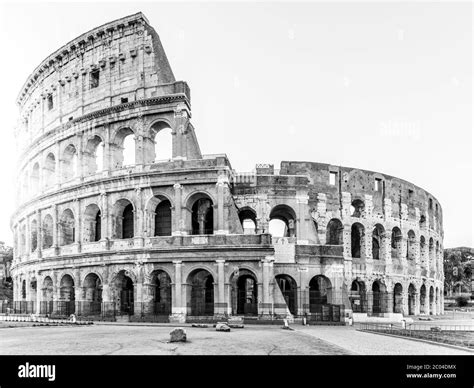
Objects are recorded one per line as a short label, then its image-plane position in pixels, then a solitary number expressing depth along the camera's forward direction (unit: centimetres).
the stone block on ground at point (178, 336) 1414
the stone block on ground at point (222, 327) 1839
